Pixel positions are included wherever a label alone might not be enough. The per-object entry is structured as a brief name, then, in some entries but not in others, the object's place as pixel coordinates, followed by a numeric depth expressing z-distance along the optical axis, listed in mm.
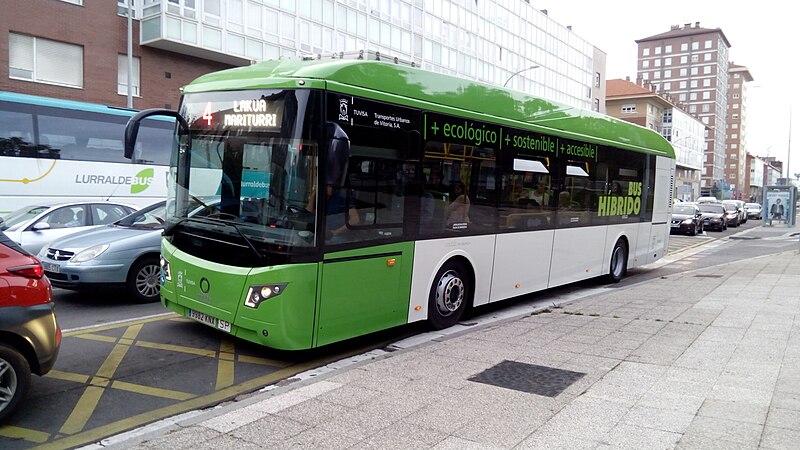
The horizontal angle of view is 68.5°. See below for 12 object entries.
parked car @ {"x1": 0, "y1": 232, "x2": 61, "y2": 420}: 4242
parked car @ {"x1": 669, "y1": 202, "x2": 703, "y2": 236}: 30000
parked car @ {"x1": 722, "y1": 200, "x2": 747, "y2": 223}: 44091
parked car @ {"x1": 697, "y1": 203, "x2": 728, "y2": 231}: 34625
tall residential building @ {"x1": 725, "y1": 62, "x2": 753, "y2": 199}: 151000
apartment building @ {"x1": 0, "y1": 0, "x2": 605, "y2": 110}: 24031
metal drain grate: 5137
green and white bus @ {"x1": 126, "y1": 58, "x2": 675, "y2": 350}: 5605
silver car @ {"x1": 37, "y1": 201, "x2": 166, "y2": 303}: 8138
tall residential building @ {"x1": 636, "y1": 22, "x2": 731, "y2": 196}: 126688
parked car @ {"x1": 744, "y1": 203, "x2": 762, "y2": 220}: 54219
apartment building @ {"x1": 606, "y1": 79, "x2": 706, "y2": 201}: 85938
